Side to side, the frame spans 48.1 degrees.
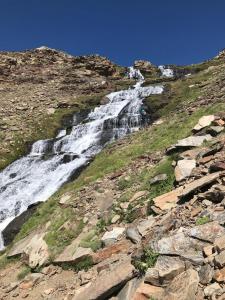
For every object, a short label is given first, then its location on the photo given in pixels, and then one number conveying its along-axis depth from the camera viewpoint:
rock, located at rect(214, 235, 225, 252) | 5.85
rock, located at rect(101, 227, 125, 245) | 8.50
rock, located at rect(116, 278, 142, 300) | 6.29
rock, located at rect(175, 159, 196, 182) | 9.31
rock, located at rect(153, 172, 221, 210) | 8.11
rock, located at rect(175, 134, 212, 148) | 11.21
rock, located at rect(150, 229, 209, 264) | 6.12
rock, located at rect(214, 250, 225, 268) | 5.53
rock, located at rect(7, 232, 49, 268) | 9.17
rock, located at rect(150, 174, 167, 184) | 10.10
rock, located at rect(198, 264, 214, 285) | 5.52
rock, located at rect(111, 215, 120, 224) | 9.37
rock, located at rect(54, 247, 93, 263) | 8.41
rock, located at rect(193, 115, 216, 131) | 12.48
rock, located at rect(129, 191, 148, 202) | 9.94
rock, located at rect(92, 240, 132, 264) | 7.98
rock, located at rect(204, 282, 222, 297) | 5.27
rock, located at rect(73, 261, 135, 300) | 6.68
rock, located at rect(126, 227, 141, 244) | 7.90
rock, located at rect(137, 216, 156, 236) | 7.98
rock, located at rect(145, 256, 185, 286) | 6.00
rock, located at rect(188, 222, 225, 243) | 6.42
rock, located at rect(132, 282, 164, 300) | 5.86
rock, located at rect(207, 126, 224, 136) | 11.38
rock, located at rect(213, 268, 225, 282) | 5.39
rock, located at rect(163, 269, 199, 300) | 5.49
